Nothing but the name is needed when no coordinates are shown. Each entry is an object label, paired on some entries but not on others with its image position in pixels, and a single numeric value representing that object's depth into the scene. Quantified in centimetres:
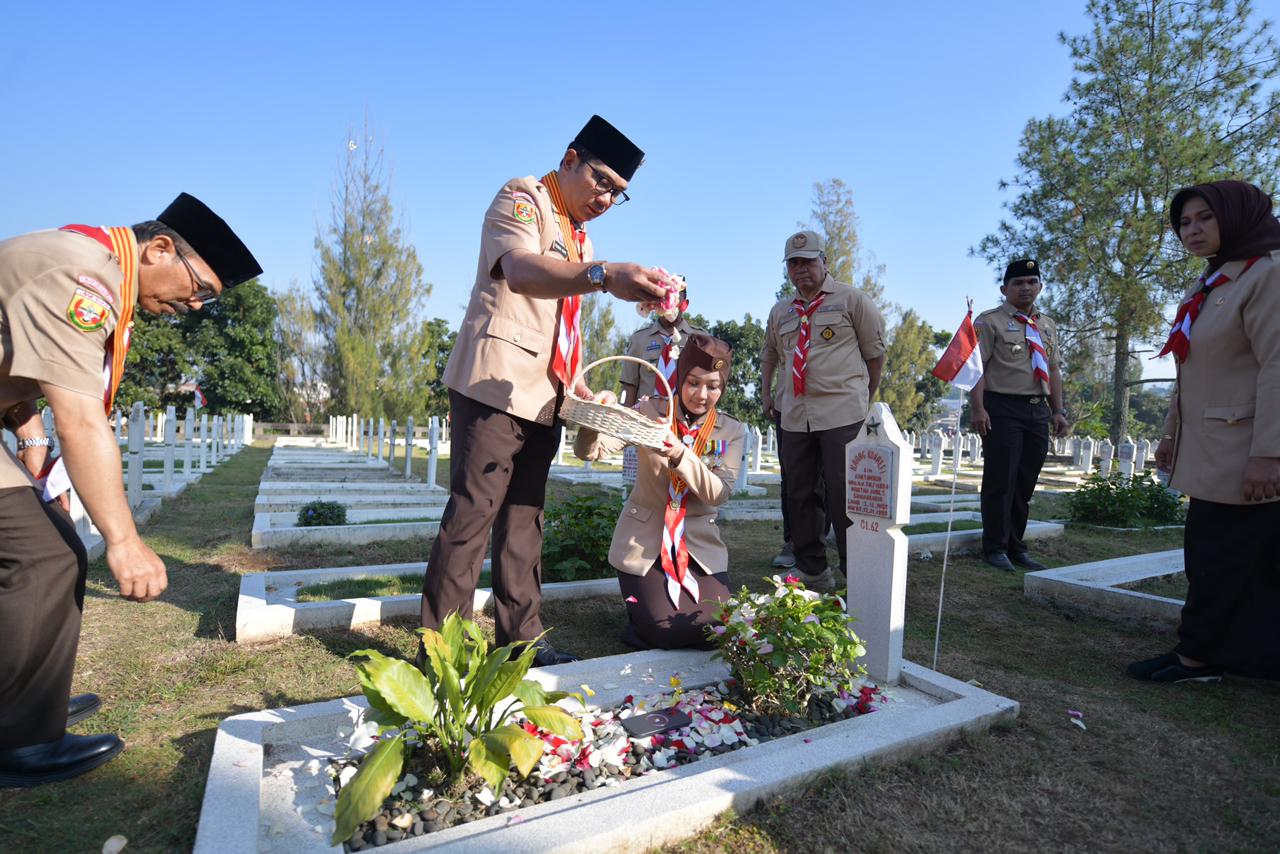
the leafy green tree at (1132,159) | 1886
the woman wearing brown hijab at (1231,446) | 294
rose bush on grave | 253
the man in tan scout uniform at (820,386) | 439
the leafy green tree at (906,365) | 2981
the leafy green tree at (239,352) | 3606
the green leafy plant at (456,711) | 186
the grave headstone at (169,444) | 857
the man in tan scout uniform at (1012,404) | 542
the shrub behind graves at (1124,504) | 810
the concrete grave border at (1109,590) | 398
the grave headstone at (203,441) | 1220
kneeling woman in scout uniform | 317
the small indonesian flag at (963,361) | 351
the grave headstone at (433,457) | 963
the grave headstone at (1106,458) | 1541
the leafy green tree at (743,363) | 3272
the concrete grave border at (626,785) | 172
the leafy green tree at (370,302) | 3170
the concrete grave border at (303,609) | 337
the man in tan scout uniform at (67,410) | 185
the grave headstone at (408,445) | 1133
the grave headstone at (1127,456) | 1194
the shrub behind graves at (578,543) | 458
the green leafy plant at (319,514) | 598
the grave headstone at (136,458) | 682
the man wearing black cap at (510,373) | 278
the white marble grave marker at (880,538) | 288
